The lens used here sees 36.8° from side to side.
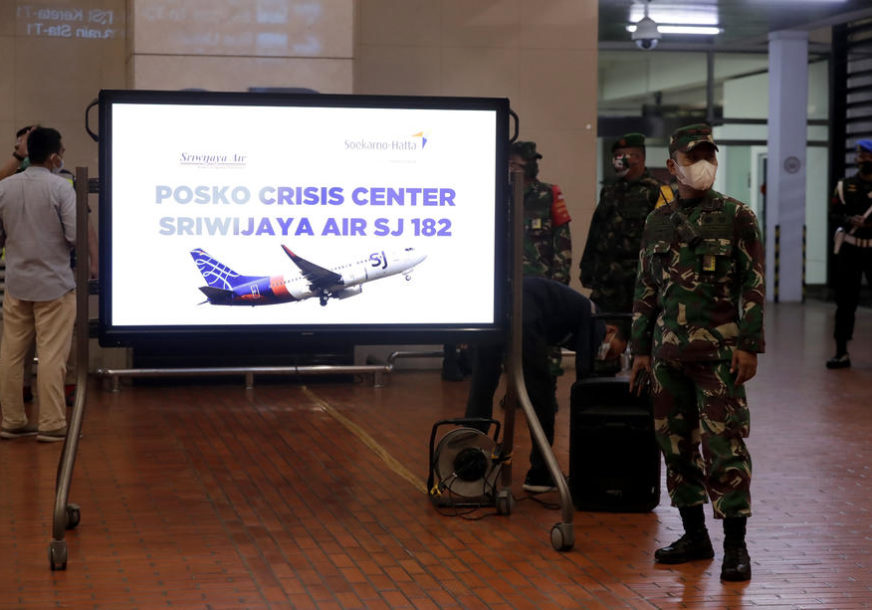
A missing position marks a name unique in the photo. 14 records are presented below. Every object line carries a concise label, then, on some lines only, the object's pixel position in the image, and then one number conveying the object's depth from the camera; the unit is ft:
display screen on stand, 20.75
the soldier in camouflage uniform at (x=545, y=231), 31.78
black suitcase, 21.45
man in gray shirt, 27.09
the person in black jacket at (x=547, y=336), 22.22
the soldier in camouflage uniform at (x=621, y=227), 29.09
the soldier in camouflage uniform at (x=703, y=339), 17.56
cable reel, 21.84
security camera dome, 52.70
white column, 67.56
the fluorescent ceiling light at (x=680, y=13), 57.72
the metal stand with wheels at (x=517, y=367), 20.44
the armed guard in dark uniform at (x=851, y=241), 40.04
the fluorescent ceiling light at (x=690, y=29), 64.85
